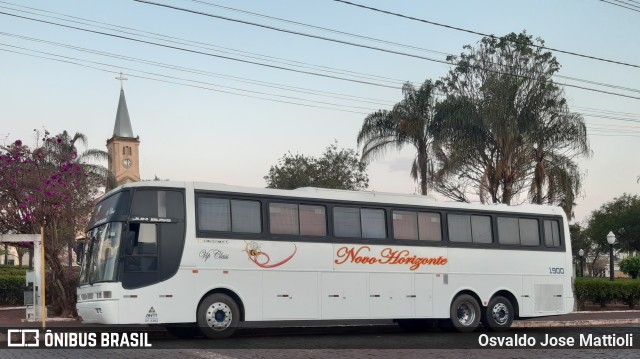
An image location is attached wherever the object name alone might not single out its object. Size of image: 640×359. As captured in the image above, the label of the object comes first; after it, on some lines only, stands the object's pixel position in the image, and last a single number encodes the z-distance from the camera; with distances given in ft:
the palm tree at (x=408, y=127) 131.34
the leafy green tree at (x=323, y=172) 153.79
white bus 55.98
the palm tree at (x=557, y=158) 125.59
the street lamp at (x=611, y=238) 124.55
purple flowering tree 83.46
